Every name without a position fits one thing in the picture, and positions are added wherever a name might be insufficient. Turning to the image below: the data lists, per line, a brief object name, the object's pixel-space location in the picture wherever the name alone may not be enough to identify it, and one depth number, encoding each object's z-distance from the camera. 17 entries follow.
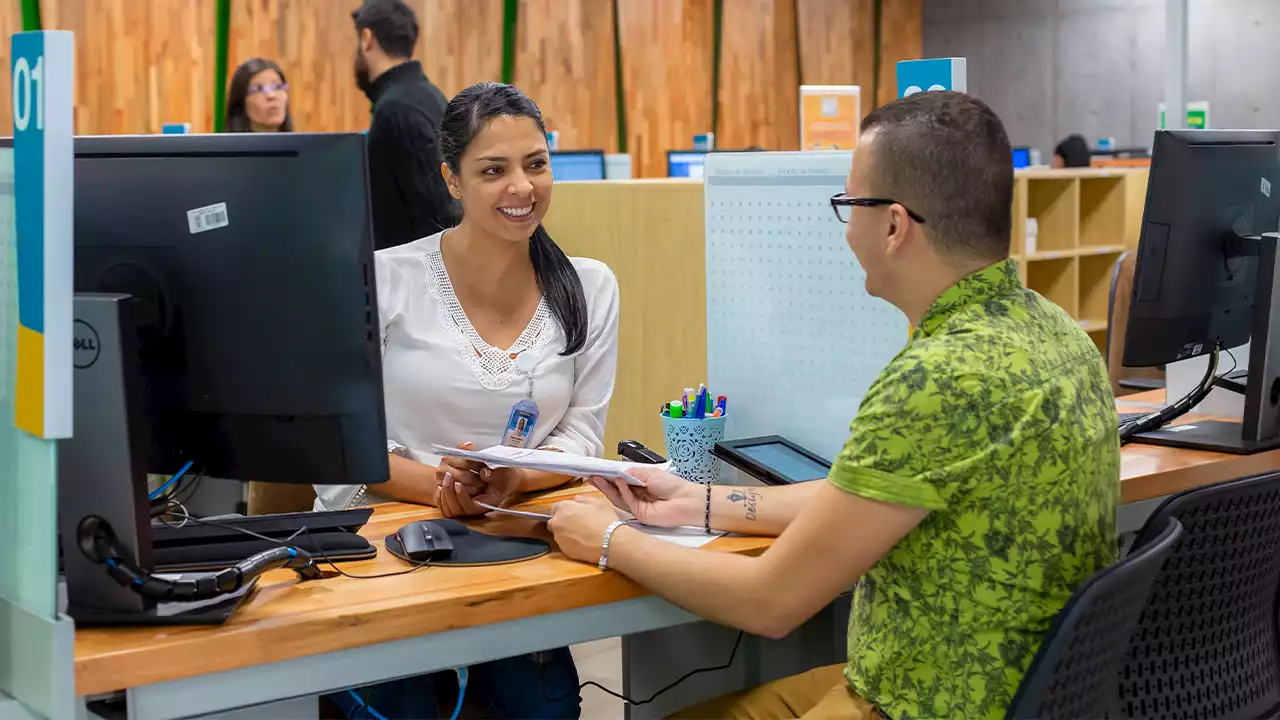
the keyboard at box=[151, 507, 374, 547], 1.70
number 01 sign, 1.27
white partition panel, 2.09
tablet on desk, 1.98
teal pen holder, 2.09
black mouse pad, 1.68
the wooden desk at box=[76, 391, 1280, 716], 1.36
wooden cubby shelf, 6.36
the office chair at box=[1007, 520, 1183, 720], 1.30
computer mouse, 1.67
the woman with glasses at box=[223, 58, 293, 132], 5.36
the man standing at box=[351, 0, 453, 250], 4.07
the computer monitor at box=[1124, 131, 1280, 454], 2.32
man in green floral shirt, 1.39
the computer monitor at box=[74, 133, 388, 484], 1.50
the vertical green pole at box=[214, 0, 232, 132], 6.91
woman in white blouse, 2.21
